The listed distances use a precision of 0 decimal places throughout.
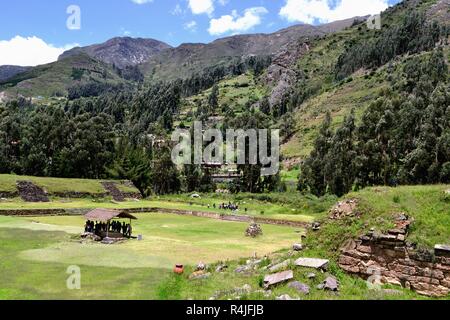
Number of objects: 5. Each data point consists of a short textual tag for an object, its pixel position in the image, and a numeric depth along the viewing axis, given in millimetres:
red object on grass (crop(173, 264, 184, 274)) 23391
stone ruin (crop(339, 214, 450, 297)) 19125
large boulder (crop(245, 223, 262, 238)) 43344
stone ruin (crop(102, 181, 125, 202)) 79875
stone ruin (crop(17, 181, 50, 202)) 66312
